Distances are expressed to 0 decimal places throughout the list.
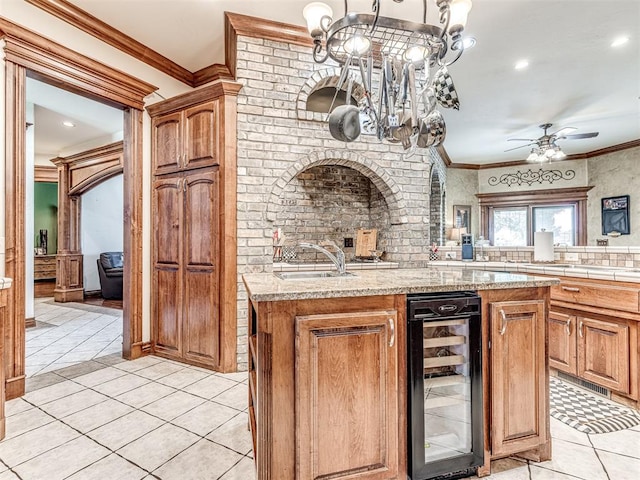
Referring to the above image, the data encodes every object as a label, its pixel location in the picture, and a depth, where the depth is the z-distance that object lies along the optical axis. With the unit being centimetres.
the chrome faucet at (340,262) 219
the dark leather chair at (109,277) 631
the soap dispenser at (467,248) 412
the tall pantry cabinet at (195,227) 294
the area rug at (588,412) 212
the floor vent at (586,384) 250
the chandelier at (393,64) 184
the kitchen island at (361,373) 139
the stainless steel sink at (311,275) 211
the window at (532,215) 771
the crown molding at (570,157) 677
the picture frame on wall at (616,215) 682
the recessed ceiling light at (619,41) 334
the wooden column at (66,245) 623
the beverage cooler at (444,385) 154
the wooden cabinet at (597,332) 233
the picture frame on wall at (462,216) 841
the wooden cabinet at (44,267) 825
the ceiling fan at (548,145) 566
